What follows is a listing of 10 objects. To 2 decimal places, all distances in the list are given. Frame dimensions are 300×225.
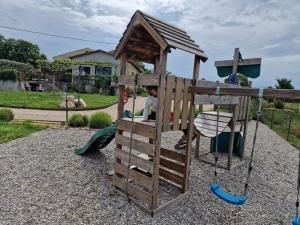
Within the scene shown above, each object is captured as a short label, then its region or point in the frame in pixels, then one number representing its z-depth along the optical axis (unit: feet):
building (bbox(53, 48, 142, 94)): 85.81
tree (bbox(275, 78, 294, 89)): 100.84
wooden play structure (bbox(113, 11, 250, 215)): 11.03
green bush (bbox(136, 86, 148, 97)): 91.11
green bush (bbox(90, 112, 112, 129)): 29.60
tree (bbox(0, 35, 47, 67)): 186.39
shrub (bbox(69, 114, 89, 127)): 29.66
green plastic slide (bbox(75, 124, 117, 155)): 16.44
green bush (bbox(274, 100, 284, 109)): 60.29
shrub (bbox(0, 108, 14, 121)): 29.35
